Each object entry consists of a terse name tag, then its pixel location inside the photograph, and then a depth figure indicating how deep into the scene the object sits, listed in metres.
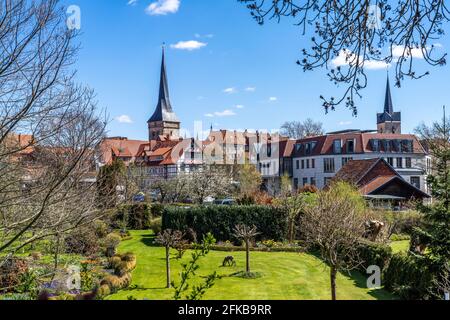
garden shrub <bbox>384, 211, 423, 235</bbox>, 27.39
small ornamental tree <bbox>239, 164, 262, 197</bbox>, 47.41
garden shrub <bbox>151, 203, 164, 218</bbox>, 34.47
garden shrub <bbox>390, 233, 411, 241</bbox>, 27.52
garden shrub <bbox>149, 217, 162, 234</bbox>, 29.00
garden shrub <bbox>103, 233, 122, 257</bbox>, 22.09
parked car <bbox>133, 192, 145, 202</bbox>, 43.13
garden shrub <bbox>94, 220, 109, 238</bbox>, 25.83
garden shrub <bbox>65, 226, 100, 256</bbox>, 20.23
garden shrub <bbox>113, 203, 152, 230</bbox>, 32.91
